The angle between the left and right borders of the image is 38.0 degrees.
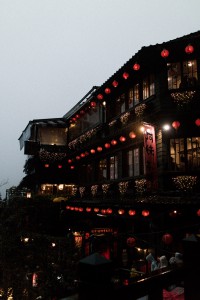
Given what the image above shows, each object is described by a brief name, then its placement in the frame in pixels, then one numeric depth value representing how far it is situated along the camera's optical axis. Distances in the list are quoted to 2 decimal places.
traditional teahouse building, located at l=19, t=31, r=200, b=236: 15.08
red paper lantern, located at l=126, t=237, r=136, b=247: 14.59
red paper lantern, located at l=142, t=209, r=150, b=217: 14.46
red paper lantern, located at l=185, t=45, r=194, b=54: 14.20
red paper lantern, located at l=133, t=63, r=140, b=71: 16.47
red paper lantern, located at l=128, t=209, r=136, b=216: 15.35
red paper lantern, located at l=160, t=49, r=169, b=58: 14.76
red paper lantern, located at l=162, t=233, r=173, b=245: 12.82
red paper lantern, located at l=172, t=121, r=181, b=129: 14.73
